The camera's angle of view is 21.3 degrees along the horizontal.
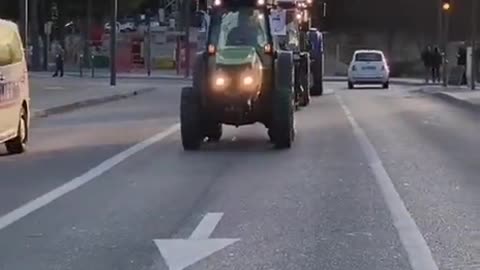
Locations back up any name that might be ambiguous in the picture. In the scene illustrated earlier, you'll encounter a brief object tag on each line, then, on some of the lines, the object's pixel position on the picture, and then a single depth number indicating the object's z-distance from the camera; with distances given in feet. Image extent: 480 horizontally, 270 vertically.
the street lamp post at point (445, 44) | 171.63
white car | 175.83
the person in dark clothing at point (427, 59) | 199.08
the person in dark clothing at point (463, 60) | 180.02
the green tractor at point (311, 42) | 107.34
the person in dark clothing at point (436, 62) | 196.53
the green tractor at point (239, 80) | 68.13
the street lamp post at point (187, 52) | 221.68
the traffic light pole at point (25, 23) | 128.35
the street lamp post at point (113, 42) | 166.61
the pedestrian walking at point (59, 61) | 214.48
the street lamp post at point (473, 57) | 159.71
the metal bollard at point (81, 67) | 228.84
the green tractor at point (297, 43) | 89.76
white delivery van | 65.51
